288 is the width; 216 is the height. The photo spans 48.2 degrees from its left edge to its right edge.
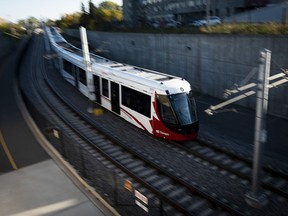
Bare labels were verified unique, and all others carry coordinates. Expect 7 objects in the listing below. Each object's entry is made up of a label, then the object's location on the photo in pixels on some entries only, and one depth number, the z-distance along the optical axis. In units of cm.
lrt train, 1481
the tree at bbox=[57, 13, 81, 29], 9418
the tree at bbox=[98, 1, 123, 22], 7324
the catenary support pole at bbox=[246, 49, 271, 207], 958
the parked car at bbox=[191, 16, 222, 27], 3663
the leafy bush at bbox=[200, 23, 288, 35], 1912
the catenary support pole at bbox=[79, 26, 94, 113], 2047
